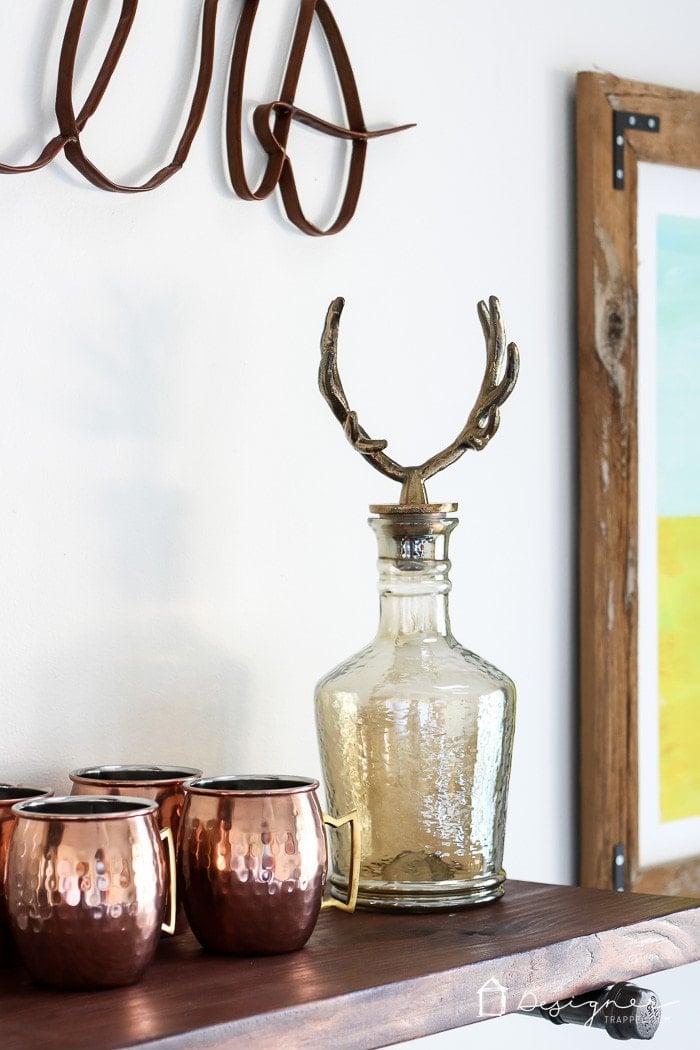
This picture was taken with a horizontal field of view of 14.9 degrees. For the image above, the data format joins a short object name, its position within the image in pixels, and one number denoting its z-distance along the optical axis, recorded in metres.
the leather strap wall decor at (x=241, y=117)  1.56
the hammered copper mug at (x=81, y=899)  1.37
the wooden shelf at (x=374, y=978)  1.33
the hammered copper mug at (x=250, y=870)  1.44
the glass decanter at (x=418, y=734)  1.57
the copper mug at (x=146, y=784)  1.49
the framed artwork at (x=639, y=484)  1.86
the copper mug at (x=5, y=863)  1.42
